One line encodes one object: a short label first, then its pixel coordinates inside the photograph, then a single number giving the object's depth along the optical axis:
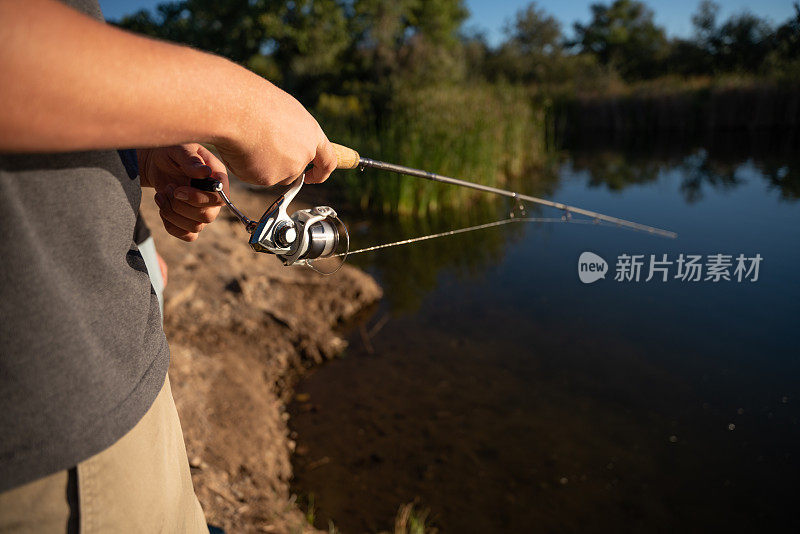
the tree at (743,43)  14.77
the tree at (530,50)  27.59
